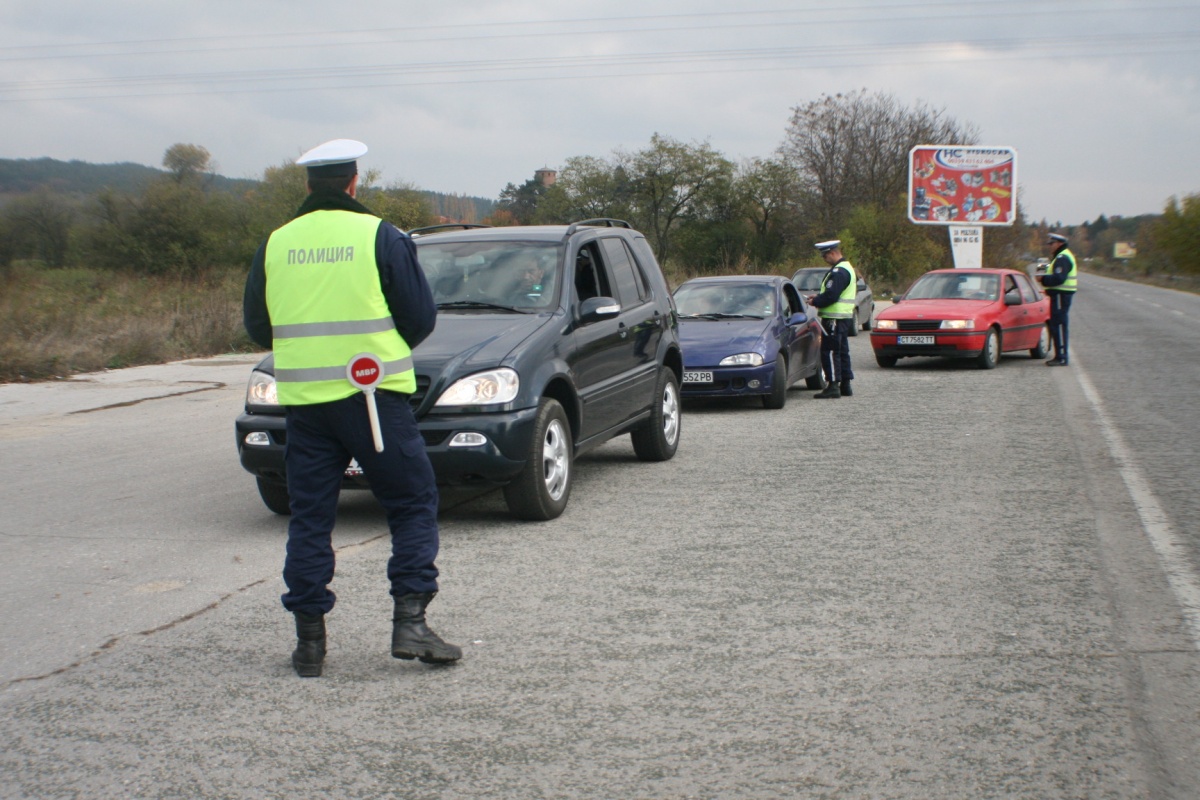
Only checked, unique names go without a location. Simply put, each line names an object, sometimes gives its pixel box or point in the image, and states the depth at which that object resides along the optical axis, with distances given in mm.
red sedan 17250
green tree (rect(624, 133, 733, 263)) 79688
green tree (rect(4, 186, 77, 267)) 48406
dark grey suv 6504
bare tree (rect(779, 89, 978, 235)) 63469
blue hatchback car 12727
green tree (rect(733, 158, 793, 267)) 77062
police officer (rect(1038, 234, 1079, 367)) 17797
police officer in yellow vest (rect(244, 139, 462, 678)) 4105
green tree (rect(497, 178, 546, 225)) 114750
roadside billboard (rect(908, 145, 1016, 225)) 41250
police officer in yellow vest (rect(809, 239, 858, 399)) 14055
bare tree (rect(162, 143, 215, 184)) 55575
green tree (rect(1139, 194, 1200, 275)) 72875
